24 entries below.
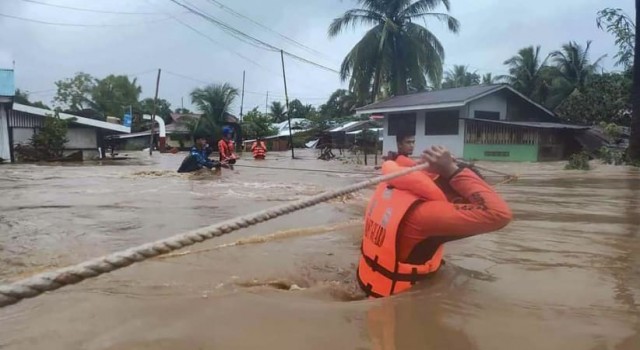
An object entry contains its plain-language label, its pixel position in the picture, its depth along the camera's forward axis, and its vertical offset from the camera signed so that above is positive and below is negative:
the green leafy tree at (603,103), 25.38 +1.99
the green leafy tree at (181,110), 66.64 +3.74
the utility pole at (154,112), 33.88 +1.85
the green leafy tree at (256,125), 46.06 +1.34
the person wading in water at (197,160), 14.30 -0.52
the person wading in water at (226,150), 15.35 -0.27
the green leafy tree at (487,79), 47.97 +5.69
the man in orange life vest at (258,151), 27.30 -0.51
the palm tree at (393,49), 31.64 +5.41
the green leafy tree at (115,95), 58.81 +4.99
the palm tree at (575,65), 34.31 +5.00
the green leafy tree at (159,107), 60.16 +3.82
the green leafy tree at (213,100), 39.84 +2.93
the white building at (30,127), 21.77 +0.55
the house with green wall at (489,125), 22.38 +0.76
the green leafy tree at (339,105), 50.04 +3.41
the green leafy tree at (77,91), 60.19 +5.29
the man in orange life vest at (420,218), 2.79 -0.40
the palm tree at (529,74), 35.84 +4.60
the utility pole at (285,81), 30.77 +3.43
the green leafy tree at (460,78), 50.09 +5.94
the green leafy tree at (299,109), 61.16 +3.58
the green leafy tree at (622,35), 13.78 +2.98
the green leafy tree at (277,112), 58.79 +3.16
